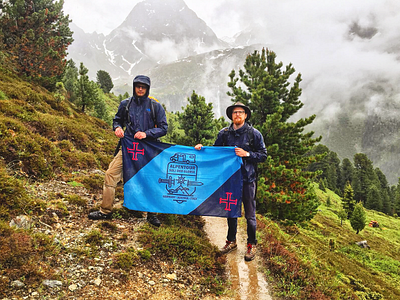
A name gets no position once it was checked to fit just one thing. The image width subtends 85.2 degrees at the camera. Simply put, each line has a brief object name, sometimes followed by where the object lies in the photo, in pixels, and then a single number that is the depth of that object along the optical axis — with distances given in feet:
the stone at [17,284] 10.08
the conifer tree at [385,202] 255.91
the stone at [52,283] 10.88
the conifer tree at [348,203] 171.12
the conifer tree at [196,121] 86.53
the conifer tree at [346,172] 310.61
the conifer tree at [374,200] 255.29
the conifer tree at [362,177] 283.18
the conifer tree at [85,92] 75.51
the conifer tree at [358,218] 133.80
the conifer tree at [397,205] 247.17
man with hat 17.51
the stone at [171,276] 14.51
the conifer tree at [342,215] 159.12
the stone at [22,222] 13.70
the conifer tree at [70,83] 81.38
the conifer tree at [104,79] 217.56
